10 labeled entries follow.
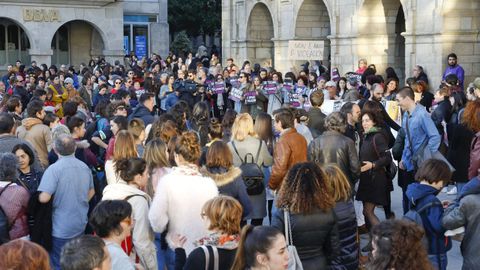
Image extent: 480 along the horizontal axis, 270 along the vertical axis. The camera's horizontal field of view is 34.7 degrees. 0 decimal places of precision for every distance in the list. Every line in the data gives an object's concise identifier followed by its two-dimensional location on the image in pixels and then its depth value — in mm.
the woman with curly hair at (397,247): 4266
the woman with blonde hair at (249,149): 8766
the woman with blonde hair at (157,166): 7188
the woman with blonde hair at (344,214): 6246
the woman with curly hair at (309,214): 5723
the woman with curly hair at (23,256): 3920
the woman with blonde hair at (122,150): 7410
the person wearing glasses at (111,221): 5289
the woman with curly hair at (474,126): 8414
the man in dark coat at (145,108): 11547
